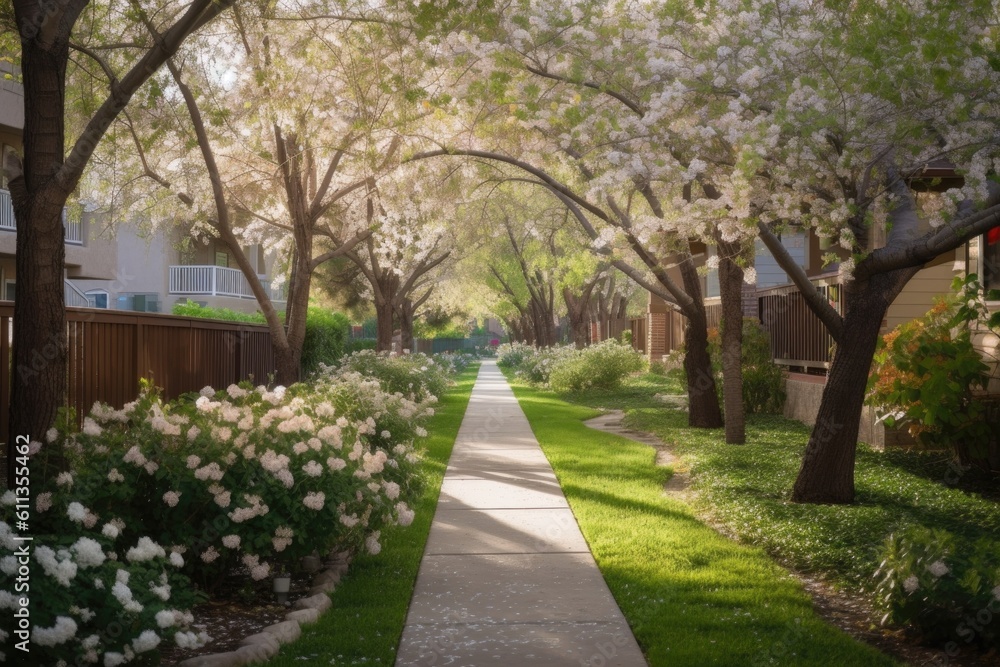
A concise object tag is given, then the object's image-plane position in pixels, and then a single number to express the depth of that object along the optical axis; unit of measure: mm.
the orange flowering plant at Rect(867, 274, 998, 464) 10148
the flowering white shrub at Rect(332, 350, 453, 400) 20109
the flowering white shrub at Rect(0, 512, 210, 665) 4340
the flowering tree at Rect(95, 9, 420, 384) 10948
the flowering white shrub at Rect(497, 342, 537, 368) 45897
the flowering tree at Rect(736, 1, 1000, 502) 7805
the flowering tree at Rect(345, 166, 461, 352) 16266
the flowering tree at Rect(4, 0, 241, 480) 6324
